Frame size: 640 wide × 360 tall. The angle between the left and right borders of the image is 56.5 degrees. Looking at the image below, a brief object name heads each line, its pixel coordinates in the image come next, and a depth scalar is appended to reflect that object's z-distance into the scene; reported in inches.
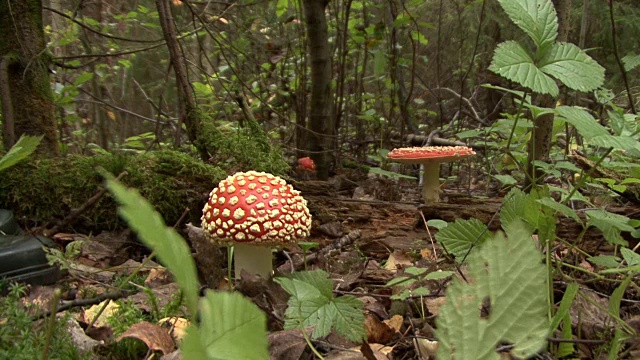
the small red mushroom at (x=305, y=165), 33.7
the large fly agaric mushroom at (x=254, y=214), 18.4
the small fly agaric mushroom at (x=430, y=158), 30.4
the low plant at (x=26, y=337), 12.8
